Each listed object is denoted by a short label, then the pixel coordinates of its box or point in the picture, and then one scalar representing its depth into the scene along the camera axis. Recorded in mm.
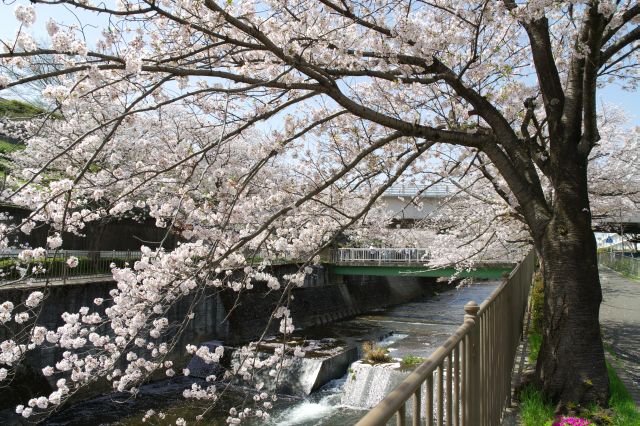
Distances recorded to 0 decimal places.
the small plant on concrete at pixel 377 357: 12773
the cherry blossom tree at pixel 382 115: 4250
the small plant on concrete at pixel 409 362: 12302
